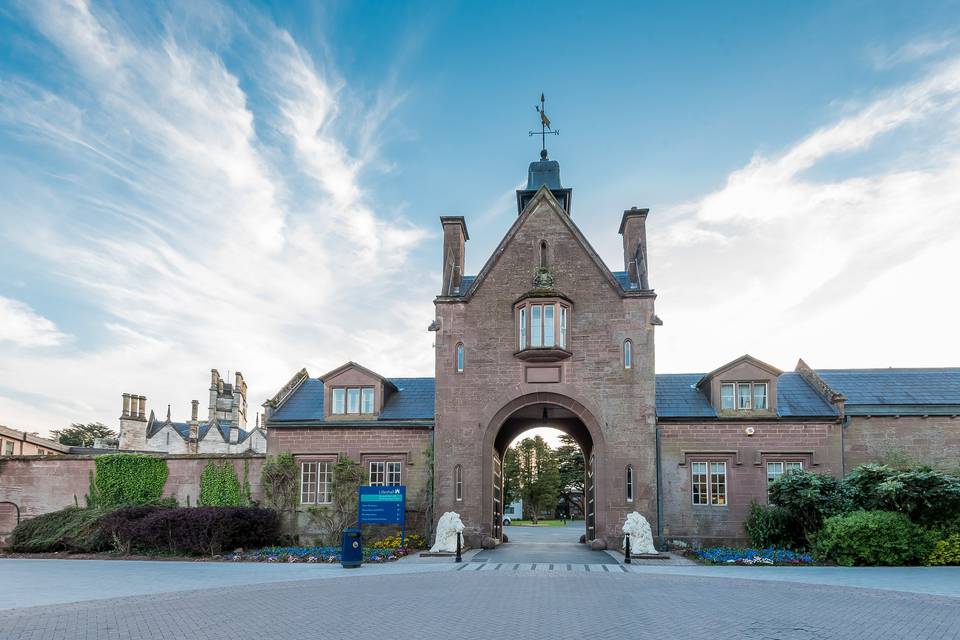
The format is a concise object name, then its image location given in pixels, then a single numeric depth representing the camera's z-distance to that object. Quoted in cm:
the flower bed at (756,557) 2273
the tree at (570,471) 7788
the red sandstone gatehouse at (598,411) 2889
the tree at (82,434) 9619
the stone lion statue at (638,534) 2575
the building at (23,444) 4151
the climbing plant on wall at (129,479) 3108
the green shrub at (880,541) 2183
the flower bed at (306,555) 2367
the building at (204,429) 6938
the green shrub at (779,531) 2614
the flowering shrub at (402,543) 2792
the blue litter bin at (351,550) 2138
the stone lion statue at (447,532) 2625
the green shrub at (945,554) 2178
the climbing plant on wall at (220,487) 3094
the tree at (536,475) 6969
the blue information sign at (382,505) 2698
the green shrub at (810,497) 2450
